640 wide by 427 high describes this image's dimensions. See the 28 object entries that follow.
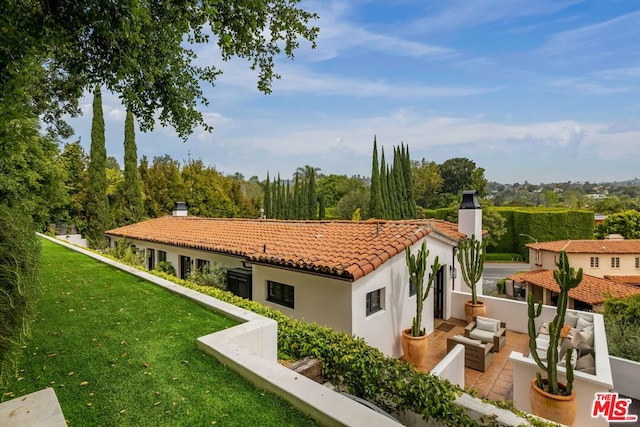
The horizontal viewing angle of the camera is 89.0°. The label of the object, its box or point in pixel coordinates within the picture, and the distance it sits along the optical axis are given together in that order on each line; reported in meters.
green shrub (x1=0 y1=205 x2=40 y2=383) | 2.42
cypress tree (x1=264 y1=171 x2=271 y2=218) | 41.25
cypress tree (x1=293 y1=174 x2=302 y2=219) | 38.97
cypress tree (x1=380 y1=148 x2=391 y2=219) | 34.47
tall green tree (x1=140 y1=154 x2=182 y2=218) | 31.00
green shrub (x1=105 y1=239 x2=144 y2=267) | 17.15
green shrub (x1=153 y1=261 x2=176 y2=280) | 16.14
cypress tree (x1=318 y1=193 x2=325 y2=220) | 39.38
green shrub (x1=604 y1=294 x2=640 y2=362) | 9.77
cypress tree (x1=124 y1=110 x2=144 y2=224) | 28.49
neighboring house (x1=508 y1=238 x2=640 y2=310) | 22.86
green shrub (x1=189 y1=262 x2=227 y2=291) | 12.45
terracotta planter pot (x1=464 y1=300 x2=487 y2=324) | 11.91
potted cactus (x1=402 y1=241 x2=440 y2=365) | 9.21
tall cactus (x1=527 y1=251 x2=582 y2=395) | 6.20
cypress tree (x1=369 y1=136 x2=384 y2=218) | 34.09
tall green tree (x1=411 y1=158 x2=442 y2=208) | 53.44
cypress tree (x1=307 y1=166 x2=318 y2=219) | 38.81
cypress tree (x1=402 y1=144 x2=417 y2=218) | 35.97
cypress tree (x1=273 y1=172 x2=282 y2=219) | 40.57
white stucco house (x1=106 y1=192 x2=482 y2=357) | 8.54
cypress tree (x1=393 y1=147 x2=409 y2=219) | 35.38
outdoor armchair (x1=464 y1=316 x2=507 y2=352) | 9.92
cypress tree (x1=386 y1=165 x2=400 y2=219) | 35.00
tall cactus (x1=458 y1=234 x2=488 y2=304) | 12.11
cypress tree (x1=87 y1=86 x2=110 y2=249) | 27.17
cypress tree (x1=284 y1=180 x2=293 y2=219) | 39.88
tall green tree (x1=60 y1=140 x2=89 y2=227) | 28.85
